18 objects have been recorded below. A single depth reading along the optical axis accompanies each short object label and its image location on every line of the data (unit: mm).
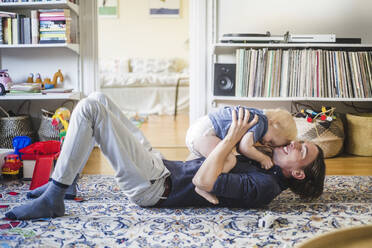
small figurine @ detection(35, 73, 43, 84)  3273
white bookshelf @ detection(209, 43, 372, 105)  3125
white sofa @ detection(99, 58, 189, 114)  5609
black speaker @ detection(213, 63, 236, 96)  3234
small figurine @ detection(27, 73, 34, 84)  3320
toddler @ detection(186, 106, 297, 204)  1822
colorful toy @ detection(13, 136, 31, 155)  2585
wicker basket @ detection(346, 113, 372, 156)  3150
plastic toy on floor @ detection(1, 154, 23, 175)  2416
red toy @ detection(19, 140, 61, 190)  2215
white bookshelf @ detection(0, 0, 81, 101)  3377
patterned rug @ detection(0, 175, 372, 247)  1537
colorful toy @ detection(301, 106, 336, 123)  3059
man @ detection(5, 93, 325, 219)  1627
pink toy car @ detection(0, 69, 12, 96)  3018
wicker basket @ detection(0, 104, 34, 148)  3027
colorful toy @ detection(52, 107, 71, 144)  2689
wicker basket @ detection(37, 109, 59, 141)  3062
